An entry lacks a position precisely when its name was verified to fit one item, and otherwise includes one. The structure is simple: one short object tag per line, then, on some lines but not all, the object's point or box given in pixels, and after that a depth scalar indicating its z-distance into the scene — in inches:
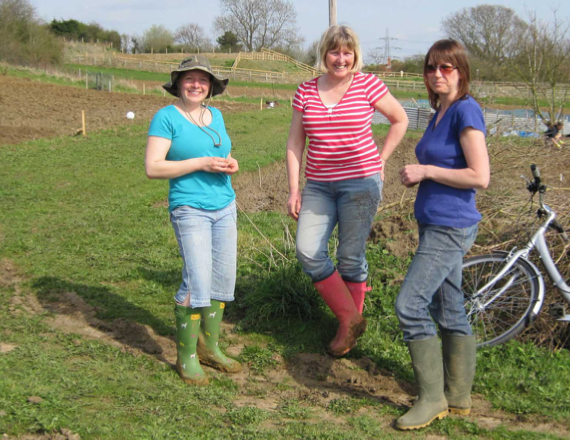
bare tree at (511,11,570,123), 426.6
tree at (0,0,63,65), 1745.8
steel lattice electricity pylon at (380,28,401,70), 2268.7
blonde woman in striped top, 153.0
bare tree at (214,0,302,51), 2861.7
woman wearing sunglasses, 126.0
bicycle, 161.0
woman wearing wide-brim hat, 149.2
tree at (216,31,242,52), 3157.0
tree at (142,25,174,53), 3216.0
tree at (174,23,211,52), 3284.9
